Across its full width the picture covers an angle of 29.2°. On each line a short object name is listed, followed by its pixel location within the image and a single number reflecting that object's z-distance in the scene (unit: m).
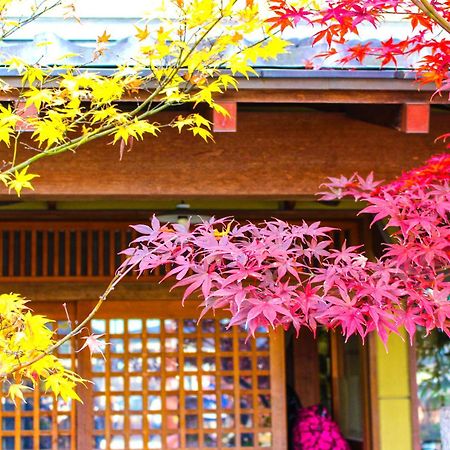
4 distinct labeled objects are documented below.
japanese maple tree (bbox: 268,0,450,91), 3.20
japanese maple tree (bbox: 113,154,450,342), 2.85
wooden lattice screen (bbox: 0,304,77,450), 6.13
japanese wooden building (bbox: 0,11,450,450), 6.15
